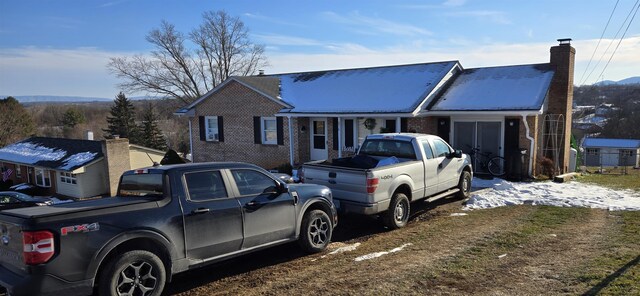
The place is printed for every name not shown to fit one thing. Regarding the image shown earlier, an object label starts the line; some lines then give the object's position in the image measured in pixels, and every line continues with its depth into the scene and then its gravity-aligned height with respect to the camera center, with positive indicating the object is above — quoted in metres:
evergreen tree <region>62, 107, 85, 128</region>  86.25 -0.21
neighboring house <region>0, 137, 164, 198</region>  33.22 -3.66
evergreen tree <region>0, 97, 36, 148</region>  56.03 -0.63
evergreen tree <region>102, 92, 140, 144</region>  63.16 -0.60
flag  39.44 -5.00
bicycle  16.30 -2.04
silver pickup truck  8.23 -1.31
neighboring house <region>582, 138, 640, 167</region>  64.50 -6.48
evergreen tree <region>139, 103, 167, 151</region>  62.97 -2.44
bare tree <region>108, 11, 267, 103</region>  47.41 +5.15
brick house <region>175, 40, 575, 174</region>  16.38 +0.03
